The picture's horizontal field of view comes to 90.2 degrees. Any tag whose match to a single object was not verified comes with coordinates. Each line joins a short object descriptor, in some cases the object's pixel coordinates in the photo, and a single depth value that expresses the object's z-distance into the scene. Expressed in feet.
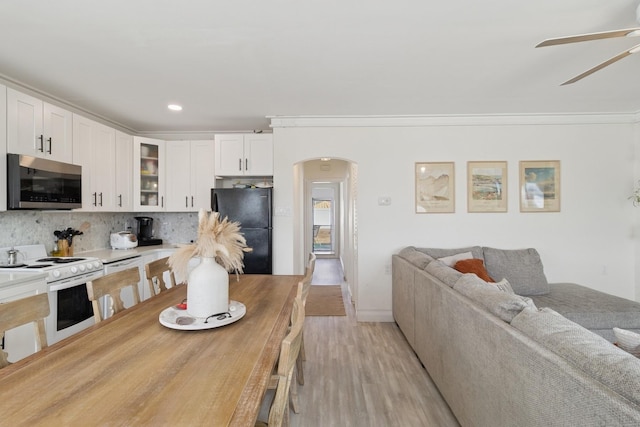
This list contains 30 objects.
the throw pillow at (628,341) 4.12
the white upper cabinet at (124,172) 12.66
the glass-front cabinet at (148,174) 13.57
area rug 13.91
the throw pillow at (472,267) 10.39
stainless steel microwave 8.25
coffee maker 14.44
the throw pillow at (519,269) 11.10
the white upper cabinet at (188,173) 14.15
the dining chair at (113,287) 5.52
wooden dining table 2.73
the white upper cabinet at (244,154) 13.32
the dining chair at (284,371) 3.17
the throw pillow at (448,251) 12.21
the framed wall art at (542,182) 12.92
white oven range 8.37
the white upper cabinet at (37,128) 8.40
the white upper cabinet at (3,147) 8.09
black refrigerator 12.55
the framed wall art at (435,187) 13.10
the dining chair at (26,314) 3.99
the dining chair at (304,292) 5.86
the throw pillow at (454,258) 11.21
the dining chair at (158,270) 7.26
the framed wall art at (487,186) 13.01
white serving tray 4.69
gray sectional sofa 3.13
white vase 5.02
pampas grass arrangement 5.12
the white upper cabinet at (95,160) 10.75
